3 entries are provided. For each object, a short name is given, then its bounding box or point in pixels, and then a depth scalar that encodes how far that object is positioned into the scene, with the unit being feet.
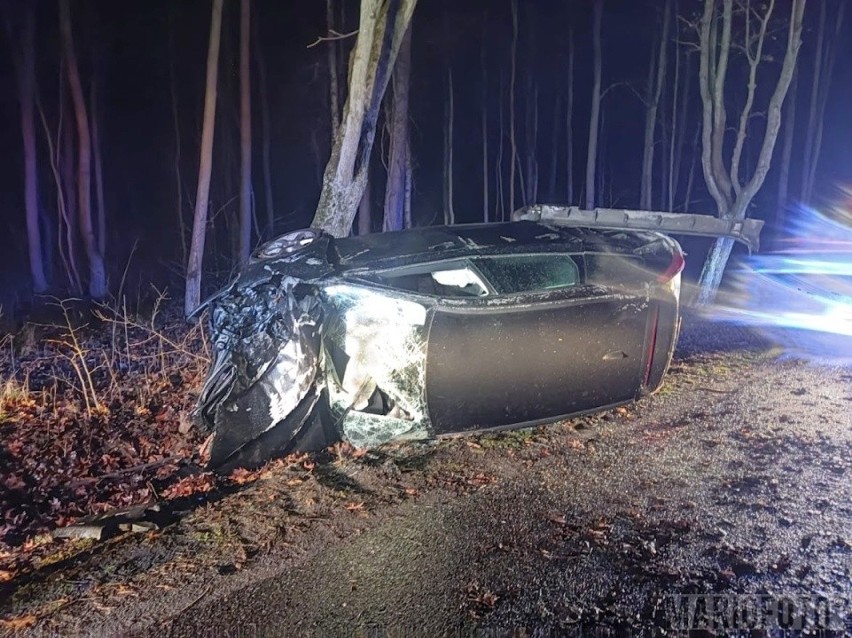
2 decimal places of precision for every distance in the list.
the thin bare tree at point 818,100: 79.15
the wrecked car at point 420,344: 12.81
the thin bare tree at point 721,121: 31.42
